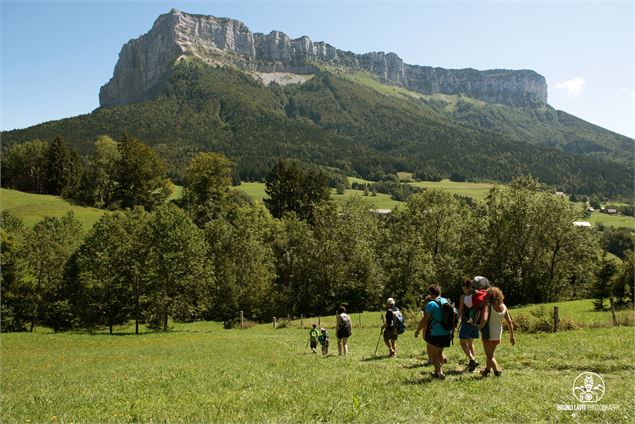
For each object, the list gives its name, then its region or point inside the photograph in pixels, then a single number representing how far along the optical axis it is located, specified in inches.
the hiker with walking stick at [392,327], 721.0
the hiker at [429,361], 583.2
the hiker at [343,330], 801.6
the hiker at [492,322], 489.4
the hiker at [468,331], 531.2
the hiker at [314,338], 906.1
